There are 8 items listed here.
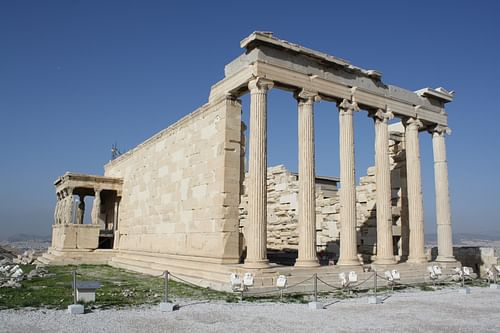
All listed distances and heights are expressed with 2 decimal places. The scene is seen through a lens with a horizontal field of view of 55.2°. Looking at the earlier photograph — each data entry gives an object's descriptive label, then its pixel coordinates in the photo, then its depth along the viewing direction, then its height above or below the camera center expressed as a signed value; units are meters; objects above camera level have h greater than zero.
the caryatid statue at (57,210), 28.59 +1.63
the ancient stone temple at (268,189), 14.16 +1.99
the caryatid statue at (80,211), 30.19 +1.66
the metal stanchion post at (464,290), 14.03 -1.37
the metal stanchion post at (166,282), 10.19 -1.08
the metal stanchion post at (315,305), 10.48 -1.39
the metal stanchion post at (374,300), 11.46 -1.38
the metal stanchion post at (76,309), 9.25 -1.37
